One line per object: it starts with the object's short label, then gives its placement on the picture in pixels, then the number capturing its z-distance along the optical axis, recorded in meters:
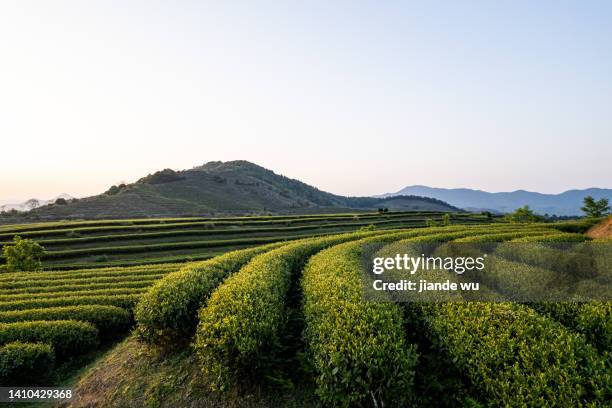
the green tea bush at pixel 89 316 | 12.24
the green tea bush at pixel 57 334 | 10.64
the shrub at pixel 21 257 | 25.81
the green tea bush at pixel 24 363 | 9.27
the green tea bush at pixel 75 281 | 17.81
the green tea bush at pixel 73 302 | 13.66
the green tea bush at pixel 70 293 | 14.92
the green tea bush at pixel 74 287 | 16.56
